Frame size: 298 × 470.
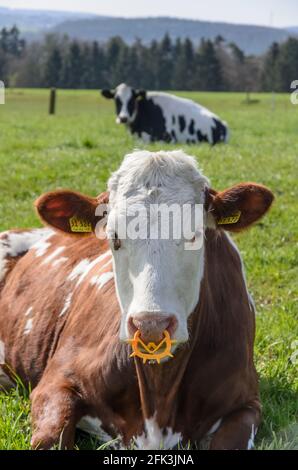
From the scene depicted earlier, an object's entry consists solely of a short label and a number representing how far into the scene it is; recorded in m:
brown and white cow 3.50
